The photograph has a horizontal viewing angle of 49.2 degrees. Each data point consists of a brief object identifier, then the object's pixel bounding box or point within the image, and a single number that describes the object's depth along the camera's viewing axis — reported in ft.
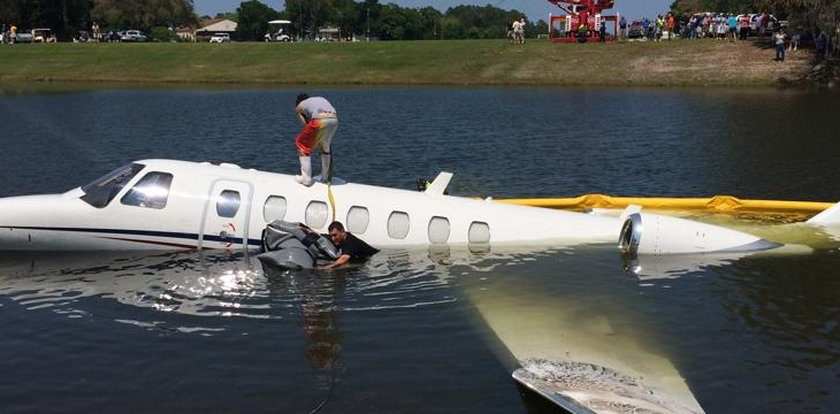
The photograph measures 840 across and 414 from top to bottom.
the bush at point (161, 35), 484.74
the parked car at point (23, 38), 378.12
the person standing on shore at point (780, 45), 242.17
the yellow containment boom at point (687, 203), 83.05
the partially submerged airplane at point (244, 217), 67.67
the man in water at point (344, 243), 65.87
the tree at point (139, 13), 491.72
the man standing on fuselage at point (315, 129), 69.21
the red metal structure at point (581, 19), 290.56
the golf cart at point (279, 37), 475.31
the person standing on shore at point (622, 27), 305.53
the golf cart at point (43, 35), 392.10
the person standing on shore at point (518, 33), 301.43
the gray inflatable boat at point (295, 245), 64.44
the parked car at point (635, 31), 312.13
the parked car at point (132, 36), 410.93
